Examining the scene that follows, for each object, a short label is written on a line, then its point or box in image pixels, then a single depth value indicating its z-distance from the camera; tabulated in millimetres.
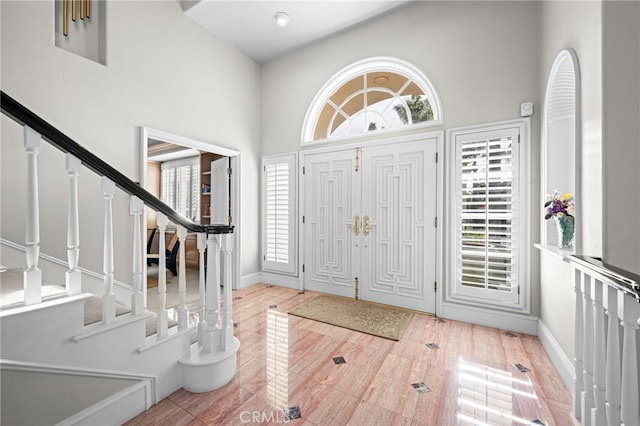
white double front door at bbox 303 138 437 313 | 3123
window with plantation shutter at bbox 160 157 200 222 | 6422
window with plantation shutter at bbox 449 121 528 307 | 2666
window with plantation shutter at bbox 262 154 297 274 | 4105
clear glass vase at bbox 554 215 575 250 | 1988
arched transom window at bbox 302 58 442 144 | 3261
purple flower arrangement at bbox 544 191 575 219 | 1965
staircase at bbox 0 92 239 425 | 1170
